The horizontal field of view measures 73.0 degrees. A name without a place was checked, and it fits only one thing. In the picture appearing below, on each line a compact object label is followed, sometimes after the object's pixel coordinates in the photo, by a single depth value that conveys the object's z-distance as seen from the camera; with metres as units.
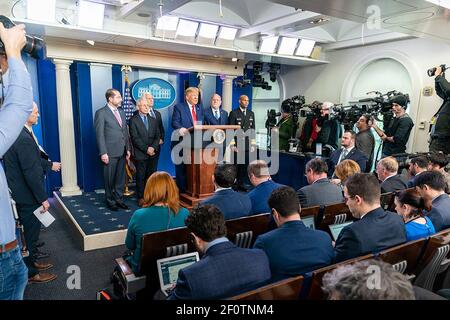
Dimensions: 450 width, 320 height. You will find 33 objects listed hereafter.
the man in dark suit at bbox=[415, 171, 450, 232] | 2.06
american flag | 5.28
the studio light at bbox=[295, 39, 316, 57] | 6.02
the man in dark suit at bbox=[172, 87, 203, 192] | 4.47
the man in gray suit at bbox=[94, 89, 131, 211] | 3.88
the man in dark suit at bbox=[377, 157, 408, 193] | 2.96
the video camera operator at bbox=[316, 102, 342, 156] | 5.54
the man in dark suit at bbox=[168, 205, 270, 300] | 1.19
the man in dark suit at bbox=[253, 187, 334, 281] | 1.45
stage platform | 3.22
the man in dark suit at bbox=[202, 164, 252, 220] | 2.24
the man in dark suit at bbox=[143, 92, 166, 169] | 4.36
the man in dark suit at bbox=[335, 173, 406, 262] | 1.58
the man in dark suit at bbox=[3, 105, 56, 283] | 2.25
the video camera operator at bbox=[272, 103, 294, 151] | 5.99
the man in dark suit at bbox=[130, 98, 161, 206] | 4.22
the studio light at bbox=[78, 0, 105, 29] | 4.05
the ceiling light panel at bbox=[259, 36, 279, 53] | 5.68
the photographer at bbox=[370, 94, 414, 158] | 4.26
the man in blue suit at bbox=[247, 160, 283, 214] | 2.48
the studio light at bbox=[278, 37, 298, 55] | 5.72
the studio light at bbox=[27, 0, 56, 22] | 3.73
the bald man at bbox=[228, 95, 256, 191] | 5.21
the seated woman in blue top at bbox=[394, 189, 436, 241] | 1.88
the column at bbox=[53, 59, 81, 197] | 4.55
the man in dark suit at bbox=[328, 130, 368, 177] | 3.68
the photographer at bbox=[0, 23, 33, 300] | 1.00
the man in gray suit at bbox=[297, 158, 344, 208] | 2.59
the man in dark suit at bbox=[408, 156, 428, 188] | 3.11
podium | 4.05
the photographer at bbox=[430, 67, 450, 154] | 3.90
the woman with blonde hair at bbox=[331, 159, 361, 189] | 2.96
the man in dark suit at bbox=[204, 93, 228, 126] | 4.85
